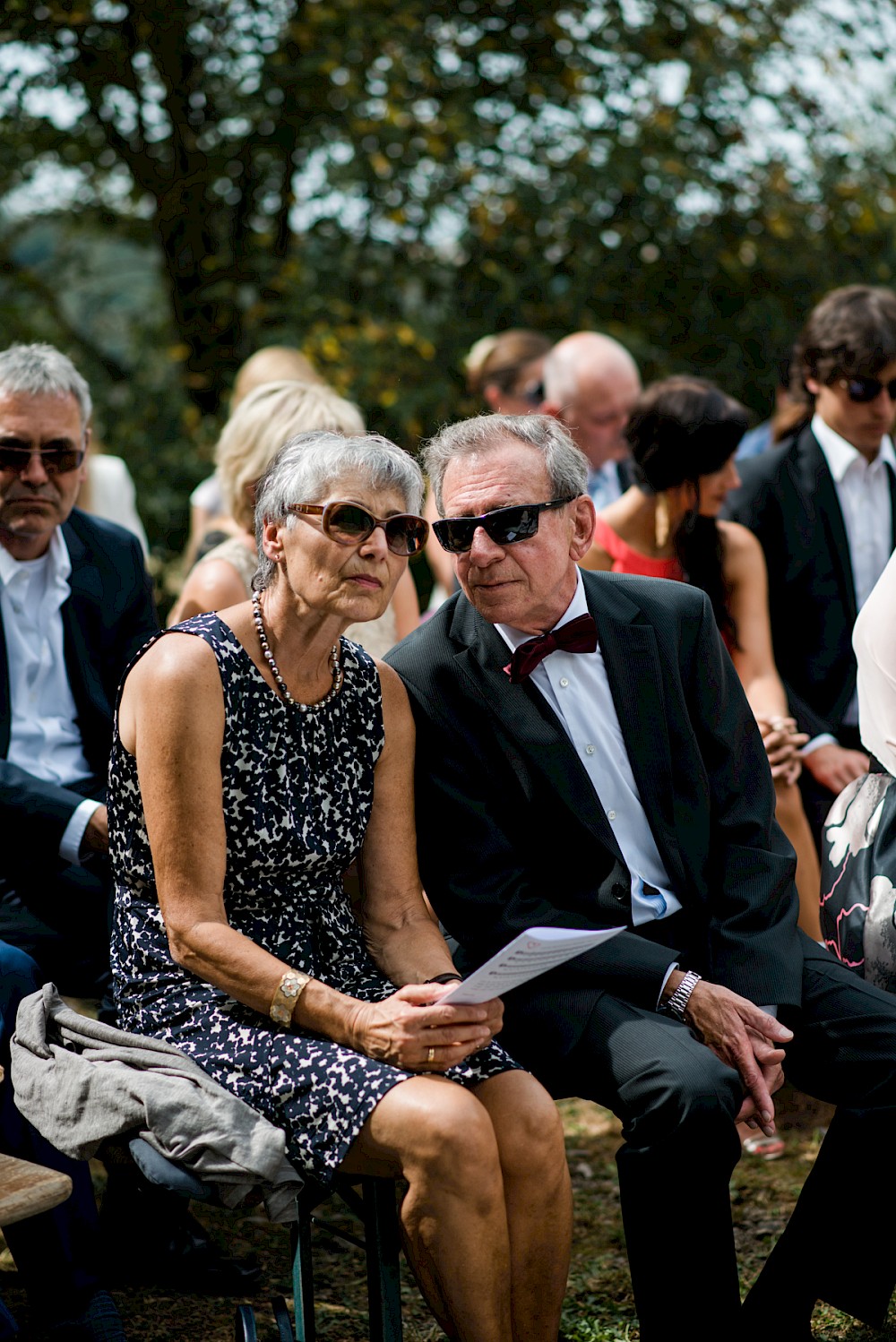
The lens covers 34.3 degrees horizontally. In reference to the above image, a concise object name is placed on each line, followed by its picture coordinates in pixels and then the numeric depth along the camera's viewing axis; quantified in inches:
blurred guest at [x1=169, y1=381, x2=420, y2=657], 157.8
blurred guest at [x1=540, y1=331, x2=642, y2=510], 223.1
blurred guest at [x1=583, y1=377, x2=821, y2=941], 172.4
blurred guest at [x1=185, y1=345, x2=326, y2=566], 230.4
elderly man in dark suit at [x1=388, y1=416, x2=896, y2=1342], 116.4
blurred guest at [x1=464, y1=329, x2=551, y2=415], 249.0
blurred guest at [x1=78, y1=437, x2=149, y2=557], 220.4
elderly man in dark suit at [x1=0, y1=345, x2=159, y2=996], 135.8
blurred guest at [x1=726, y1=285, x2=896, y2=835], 184.5
